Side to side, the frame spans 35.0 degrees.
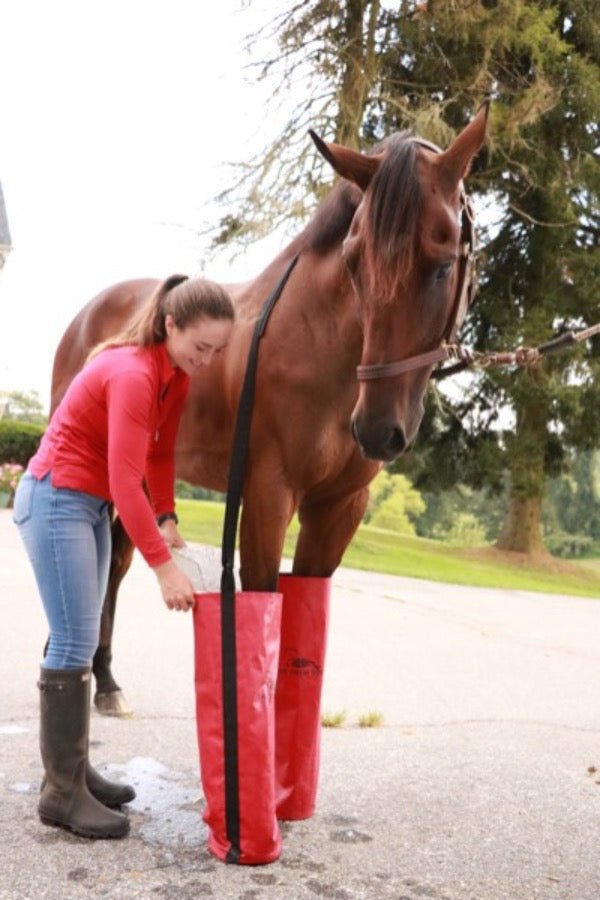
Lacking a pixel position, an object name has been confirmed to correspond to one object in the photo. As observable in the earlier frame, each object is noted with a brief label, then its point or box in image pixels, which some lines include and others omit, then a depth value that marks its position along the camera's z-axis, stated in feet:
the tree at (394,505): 135.13
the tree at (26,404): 168.97
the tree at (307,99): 45.16
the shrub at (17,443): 61.57
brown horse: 8.12
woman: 8.71
